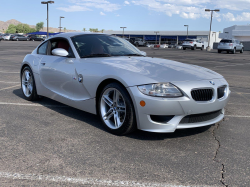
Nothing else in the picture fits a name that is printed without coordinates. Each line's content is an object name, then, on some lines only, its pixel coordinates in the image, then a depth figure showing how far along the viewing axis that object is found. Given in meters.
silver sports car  3.52
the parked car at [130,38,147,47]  53.81
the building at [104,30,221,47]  88.31
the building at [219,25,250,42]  75.94
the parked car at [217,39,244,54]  32.31
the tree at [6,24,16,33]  157.62
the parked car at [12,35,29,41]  61.78
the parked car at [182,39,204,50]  42.12
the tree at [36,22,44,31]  173.75
